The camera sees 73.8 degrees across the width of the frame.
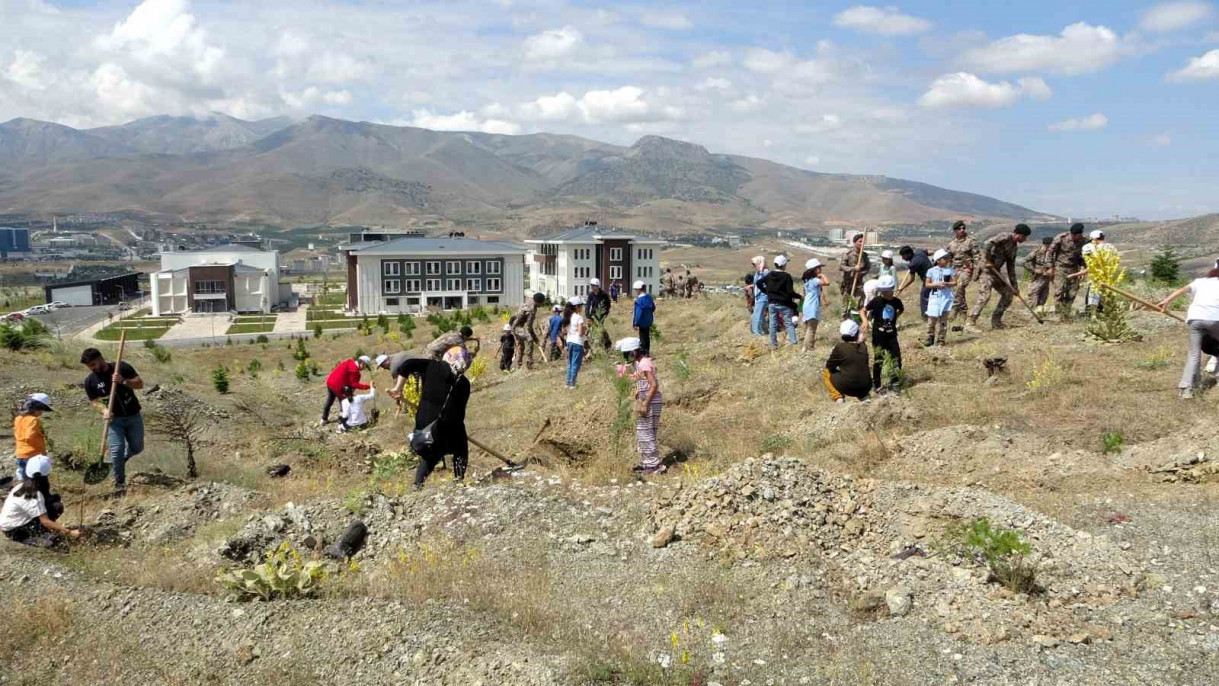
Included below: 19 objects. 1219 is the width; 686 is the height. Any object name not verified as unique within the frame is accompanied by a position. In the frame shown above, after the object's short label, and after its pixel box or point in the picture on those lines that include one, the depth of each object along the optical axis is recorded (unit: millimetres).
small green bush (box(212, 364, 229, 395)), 19062
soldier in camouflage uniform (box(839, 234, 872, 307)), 14539
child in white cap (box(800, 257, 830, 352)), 12875
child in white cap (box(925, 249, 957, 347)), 12383
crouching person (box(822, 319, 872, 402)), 9711
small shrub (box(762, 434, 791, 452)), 9266
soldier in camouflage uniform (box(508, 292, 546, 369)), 16984
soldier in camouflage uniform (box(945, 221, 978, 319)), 13328
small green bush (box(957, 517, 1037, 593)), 5375
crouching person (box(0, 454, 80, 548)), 6914
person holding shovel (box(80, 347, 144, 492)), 8695
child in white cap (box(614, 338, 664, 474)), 8211
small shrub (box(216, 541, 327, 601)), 5895
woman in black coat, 7945
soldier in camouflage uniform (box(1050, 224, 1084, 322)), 13227
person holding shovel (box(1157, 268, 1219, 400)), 8344
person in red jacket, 12689
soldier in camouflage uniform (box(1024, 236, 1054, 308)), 13727
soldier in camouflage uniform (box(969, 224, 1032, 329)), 12805
